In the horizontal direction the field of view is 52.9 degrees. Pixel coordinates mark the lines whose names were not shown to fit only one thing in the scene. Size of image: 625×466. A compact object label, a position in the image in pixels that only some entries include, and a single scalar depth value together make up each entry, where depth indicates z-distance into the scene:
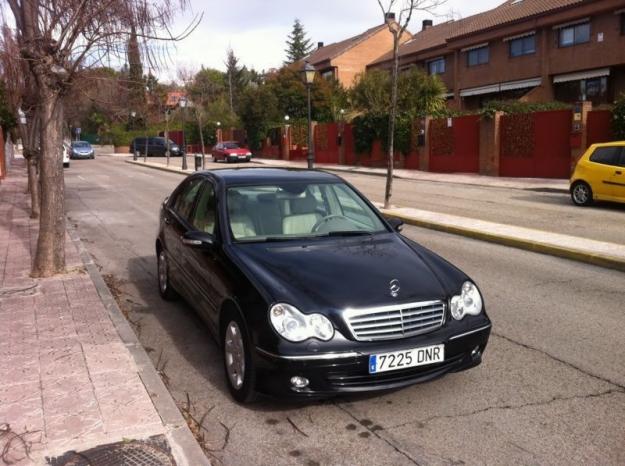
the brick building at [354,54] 56.62
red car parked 42.94
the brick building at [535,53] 31.53
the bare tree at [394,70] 14.75
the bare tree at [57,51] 7.04
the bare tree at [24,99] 8.77
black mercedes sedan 3.67
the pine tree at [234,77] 99.31
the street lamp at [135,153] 49.12
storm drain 3.22
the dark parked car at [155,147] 53.12
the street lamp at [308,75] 18.91
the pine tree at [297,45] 94.25
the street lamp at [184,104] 34.22
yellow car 14.09
